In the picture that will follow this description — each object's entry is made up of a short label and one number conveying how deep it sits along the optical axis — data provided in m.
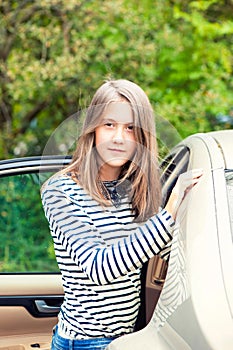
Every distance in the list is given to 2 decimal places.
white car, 2.60
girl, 3.21
